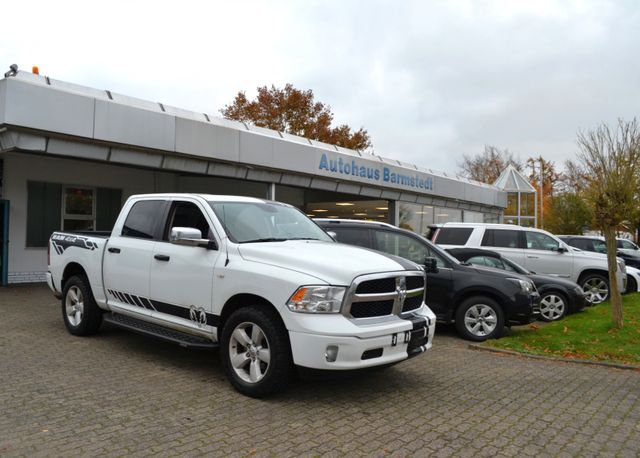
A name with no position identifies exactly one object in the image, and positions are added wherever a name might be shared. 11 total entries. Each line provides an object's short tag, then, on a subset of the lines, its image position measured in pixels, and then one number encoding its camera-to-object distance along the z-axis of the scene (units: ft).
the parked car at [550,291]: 32.48
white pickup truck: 14.46
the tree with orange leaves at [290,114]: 116.57
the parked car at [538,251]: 39.83
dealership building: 35.09
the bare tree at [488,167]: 179.11
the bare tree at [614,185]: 26.63
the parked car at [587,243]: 50.06
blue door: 43.37
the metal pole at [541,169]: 169.99
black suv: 26.00
